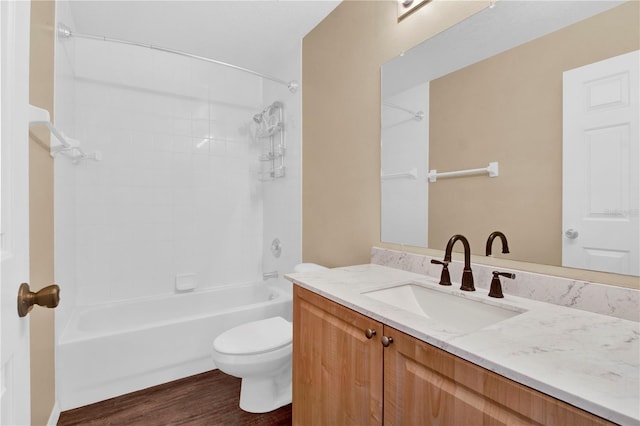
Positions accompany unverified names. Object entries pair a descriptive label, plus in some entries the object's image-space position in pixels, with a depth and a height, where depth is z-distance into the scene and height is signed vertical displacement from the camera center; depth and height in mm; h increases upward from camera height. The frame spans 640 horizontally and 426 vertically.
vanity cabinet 587 -442
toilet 1525 -769
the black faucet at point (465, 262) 1121 -198
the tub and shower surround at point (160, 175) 2295 +314
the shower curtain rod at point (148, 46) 1692 +1042
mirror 892 +302
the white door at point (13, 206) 500 +11
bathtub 1711 -844
